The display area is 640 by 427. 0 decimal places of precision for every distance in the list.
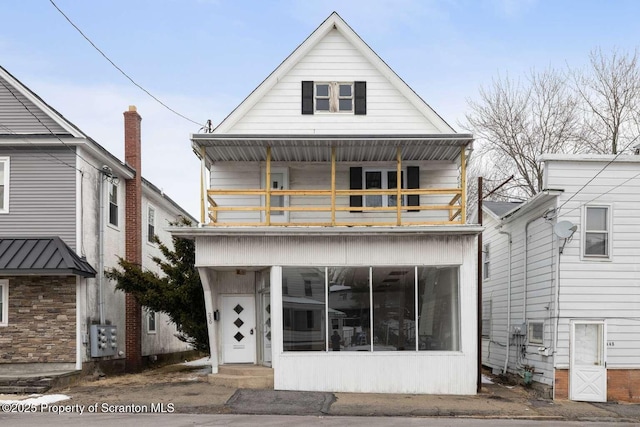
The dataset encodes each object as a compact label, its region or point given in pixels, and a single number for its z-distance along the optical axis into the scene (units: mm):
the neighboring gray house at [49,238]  18250
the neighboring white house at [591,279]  17266
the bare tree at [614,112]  30875
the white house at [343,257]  17359
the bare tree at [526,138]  33188
